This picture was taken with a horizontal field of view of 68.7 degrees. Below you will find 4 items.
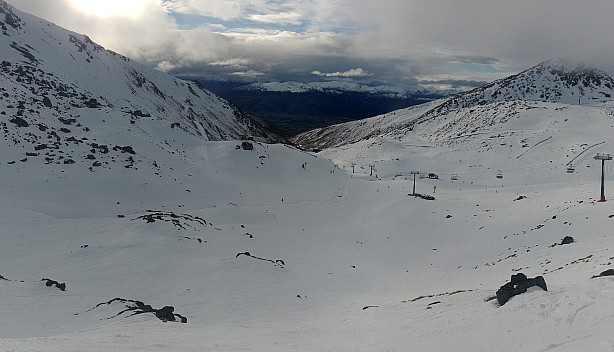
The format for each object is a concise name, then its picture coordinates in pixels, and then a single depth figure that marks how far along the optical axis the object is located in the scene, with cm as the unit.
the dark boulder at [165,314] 1620
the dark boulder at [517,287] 1387
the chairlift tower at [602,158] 2970
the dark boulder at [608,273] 1458
